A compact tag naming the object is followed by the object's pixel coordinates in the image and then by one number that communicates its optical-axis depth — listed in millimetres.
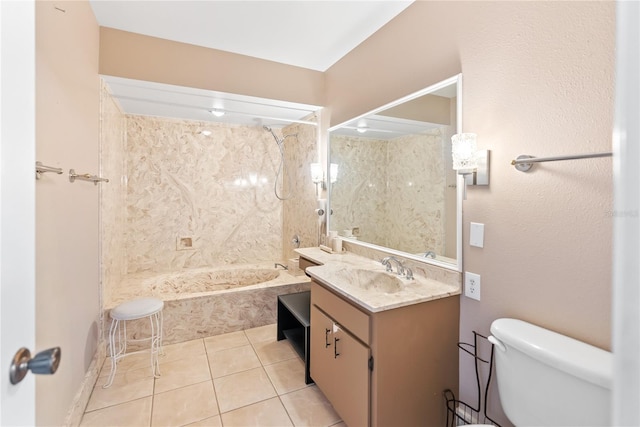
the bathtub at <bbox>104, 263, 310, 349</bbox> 2605
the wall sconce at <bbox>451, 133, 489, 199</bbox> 1464
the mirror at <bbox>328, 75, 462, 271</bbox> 1698
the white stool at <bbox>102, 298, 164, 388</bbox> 2113
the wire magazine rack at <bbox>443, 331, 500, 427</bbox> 1463
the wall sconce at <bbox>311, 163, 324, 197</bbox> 3029
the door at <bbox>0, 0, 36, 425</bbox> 554
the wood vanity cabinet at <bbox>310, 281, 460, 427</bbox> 1403
